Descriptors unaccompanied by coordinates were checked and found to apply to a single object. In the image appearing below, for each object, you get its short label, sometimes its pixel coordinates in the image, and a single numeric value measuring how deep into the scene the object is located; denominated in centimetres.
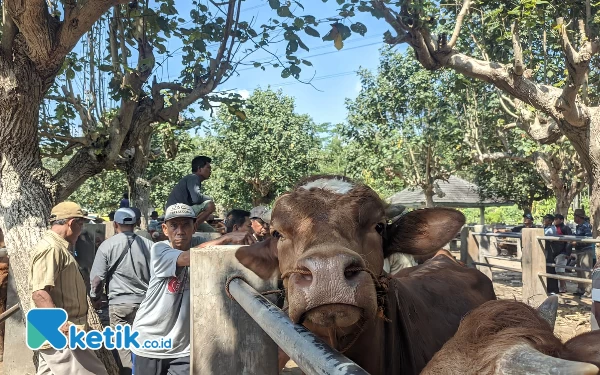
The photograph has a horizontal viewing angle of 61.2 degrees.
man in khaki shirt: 445
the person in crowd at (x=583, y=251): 1185
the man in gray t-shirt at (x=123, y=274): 568
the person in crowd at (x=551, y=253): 1084
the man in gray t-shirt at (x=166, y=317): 405
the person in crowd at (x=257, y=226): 643
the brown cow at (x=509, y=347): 100
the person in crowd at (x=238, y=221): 756
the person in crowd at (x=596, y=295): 371
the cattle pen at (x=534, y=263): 875
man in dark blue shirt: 689
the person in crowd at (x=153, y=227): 1141
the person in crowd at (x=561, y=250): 1227
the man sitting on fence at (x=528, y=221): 1775
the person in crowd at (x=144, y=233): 807
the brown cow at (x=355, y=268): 198
